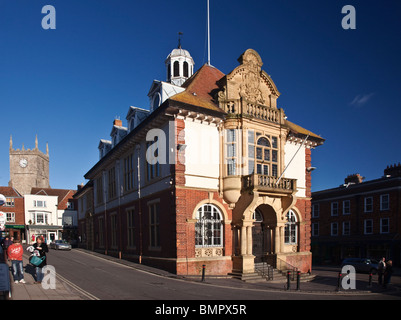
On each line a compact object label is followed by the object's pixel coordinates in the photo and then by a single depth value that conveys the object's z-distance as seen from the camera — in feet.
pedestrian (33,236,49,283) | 40.07
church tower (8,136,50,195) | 349.41
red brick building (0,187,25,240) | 177.02
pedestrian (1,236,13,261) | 49.12
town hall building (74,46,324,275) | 59.67
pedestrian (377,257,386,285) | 63.37
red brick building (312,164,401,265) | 120.47
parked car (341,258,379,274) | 90.77
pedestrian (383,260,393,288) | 60.34
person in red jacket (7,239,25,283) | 38.58
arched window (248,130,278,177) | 66.08
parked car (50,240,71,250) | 115.85
